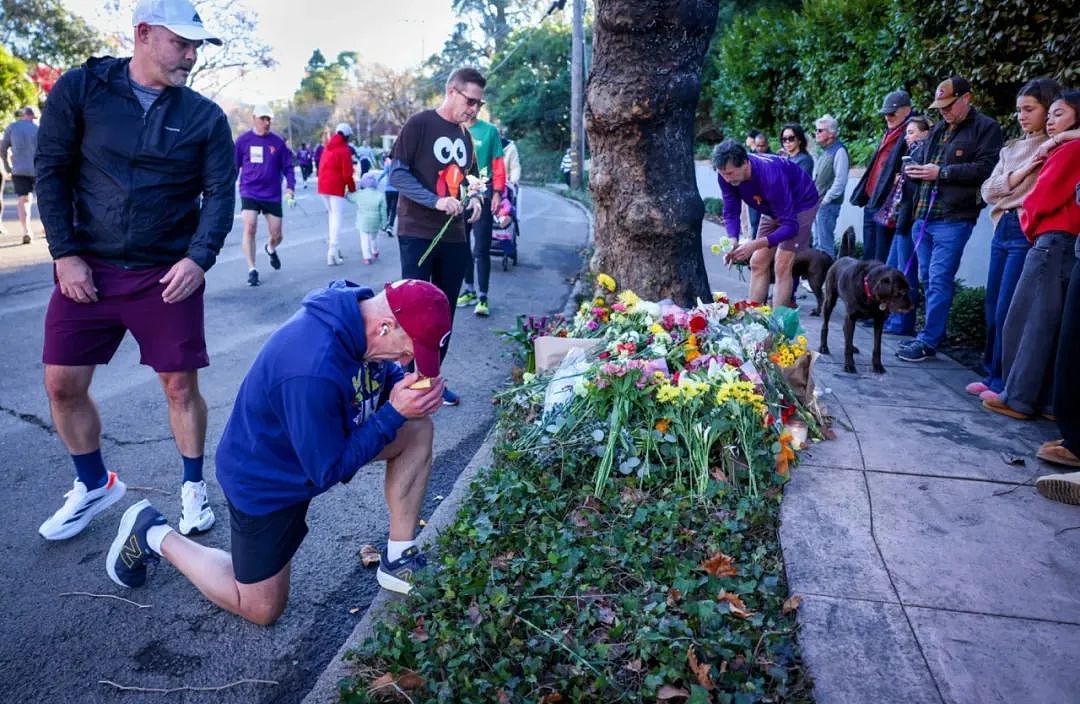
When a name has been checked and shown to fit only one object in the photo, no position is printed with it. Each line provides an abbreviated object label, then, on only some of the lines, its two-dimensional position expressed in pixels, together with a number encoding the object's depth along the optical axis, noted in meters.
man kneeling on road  2.36
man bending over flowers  5.82
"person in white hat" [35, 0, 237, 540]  3.05
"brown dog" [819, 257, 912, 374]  5.73
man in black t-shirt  4.88
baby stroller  10.44
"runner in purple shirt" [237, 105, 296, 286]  9.20
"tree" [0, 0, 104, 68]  30.09
